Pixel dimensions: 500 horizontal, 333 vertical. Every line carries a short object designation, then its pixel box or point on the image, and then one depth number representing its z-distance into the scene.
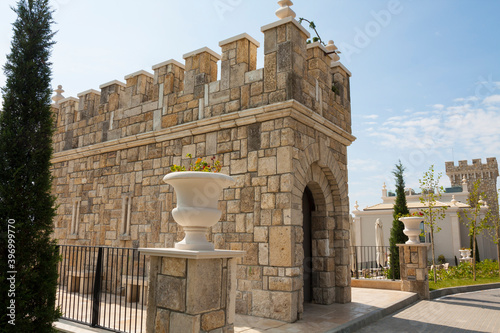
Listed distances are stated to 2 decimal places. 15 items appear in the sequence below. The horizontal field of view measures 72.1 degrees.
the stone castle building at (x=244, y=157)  5.96
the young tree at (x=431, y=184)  12.79
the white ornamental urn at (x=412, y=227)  9.22
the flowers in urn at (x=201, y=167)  4.28
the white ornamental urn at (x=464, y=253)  18.25
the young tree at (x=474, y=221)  13.30
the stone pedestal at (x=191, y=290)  3.51
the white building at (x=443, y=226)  19.62
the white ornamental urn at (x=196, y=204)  3.81
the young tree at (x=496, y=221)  13.77
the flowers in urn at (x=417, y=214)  9.86
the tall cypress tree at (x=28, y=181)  3.98
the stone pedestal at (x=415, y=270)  8.94
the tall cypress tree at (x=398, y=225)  11.48
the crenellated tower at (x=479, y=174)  31.48
